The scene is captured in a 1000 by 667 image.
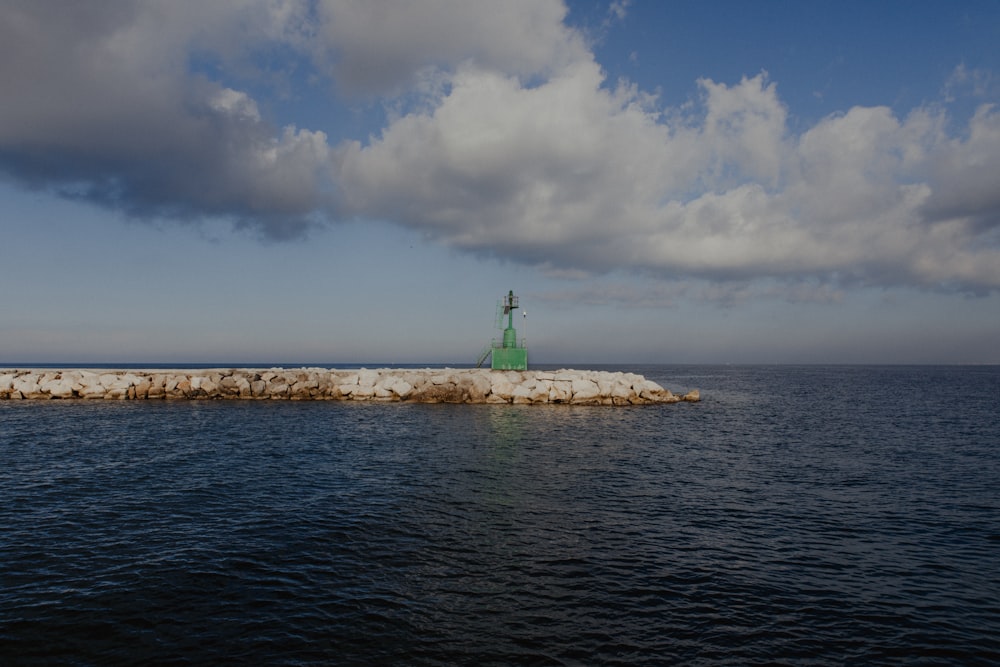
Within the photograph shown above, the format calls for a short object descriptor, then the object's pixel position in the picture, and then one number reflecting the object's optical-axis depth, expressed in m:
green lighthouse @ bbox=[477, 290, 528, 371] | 57.72
